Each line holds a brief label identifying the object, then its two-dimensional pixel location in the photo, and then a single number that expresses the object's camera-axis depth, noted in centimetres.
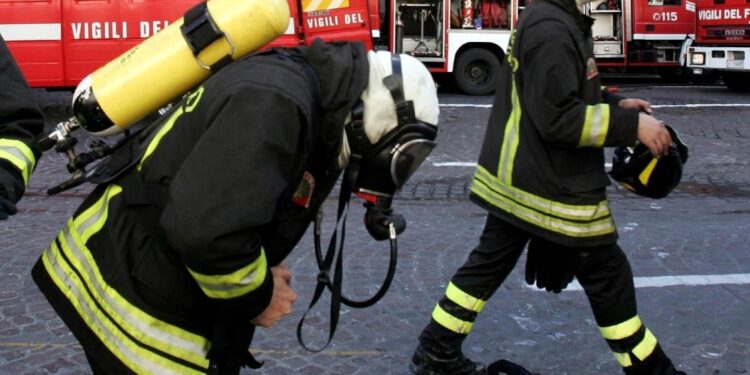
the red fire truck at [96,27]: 1091
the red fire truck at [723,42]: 1425
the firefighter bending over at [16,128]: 241
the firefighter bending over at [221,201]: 189
